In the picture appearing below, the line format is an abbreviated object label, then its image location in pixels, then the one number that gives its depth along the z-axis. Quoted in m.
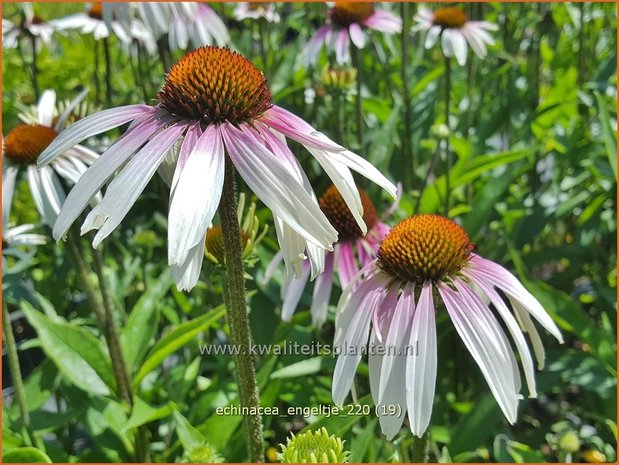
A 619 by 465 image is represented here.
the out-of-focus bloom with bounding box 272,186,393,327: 0.32
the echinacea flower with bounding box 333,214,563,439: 0.23
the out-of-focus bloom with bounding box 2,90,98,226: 0.32
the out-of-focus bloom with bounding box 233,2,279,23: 0.54
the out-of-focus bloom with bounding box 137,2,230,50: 0.42
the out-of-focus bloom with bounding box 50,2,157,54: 0.43
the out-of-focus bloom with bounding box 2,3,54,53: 0.54
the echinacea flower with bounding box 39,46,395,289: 0.20
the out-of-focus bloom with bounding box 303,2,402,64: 0.46
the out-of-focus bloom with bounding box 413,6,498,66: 0.43
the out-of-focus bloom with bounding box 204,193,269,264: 0.28
